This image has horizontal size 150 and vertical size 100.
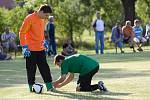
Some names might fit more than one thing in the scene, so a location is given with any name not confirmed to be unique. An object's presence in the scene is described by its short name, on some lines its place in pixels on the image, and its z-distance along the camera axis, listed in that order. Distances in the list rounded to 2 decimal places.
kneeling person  11.58
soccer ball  11.99
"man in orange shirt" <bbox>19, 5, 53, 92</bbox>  12.14
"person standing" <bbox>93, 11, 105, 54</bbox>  25.00
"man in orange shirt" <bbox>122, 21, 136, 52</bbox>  25.44
